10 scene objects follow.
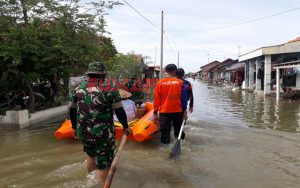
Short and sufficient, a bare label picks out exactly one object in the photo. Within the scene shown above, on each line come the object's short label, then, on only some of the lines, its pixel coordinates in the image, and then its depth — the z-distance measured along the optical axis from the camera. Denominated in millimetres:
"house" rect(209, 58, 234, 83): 36793
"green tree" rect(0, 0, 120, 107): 6412
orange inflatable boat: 4768
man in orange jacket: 4466
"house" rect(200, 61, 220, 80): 51622
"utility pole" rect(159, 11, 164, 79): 18335
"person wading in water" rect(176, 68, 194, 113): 4919
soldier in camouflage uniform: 2774
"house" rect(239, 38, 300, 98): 14490
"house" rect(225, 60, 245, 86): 25920
